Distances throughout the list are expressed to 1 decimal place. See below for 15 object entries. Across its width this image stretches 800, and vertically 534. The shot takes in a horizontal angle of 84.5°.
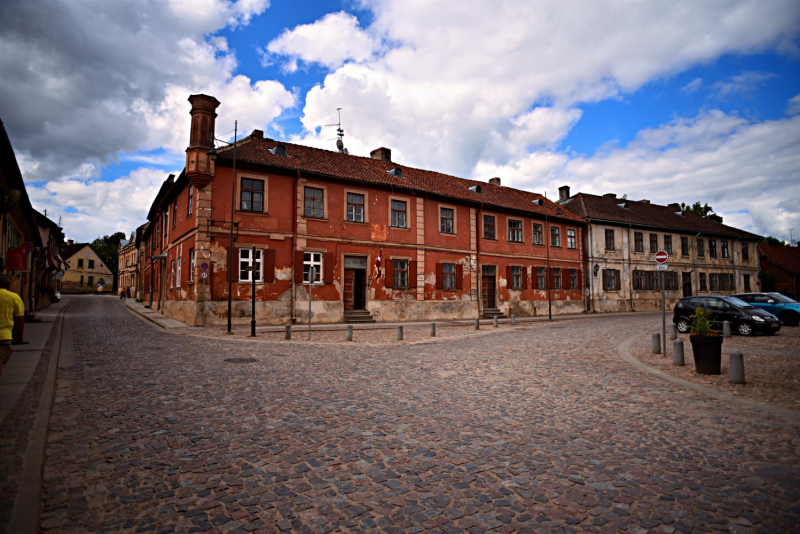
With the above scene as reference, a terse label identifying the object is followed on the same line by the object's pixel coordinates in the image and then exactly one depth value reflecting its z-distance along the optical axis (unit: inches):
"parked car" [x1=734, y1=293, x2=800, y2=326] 772.0
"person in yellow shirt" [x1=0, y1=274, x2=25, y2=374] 232.5
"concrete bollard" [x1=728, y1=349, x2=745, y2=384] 320.8
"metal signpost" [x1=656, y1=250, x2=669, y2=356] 457.1
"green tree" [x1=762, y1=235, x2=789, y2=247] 2737.7
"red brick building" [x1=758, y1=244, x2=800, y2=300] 2017.7
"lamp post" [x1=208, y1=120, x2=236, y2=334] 681.0
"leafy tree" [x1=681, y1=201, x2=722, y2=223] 2330.5
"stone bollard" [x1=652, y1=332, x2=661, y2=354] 471.5
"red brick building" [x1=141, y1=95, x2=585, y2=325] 788.6
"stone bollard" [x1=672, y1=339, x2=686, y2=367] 397.7
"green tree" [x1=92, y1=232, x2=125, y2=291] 3951.8
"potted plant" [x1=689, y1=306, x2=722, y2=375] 357.1
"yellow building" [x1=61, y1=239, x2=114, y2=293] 3041.8
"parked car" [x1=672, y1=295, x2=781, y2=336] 634.2
